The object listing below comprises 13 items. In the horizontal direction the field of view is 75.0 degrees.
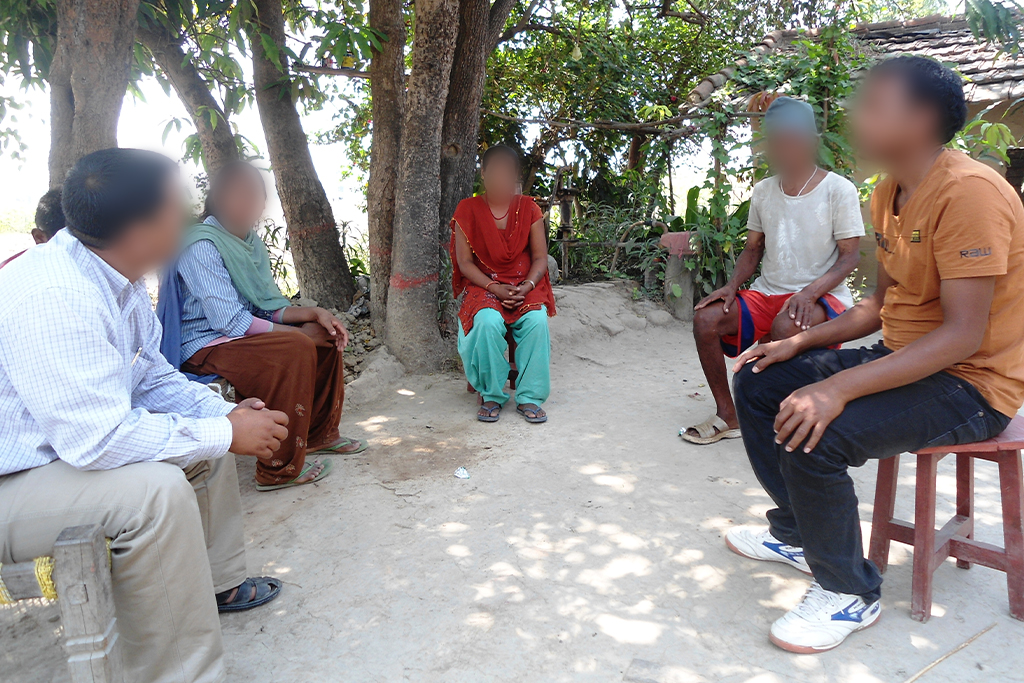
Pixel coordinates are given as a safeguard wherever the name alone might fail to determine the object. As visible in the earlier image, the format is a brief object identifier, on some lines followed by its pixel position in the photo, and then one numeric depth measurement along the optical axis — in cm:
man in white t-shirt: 330
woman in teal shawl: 298
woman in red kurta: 405
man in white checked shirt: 155
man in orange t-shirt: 179
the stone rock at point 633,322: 602
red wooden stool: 202
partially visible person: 265
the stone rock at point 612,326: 582
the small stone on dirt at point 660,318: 620
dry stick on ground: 182
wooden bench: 144
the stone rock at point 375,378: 439
